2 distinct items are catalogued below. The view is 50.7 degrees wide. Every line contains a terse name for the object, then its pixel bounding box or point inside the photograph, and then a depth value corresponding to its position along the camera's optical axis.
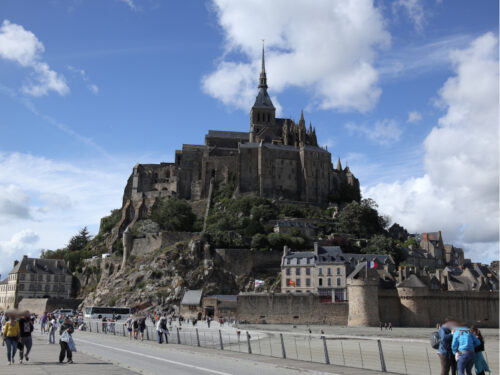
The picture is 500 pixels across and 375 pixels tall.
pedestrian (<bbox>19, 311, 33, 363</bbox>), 14.53
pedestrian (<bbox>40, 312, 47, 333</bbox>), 34.93
